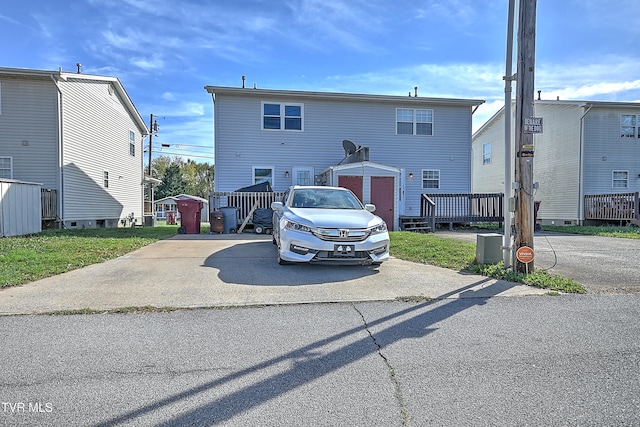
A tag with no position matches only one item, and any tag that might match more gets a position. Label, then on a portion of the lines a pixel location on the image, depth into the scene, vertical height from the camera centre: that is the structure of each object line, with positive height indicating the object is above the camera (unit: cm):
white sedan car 624 -57
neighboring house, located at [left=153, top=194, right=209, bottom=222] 4622 -66
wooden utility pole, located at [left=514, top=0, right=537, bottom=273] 606 +112
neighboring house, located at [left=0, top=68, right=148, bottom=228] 1503 +274
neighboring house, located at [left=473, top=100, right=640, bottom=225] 1983 +277
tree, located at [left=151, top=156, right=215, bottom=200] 5144 +403
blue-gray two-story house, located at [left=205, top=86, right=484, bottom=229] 1652 +296
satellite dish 1708 +259
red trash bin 1373 -42
